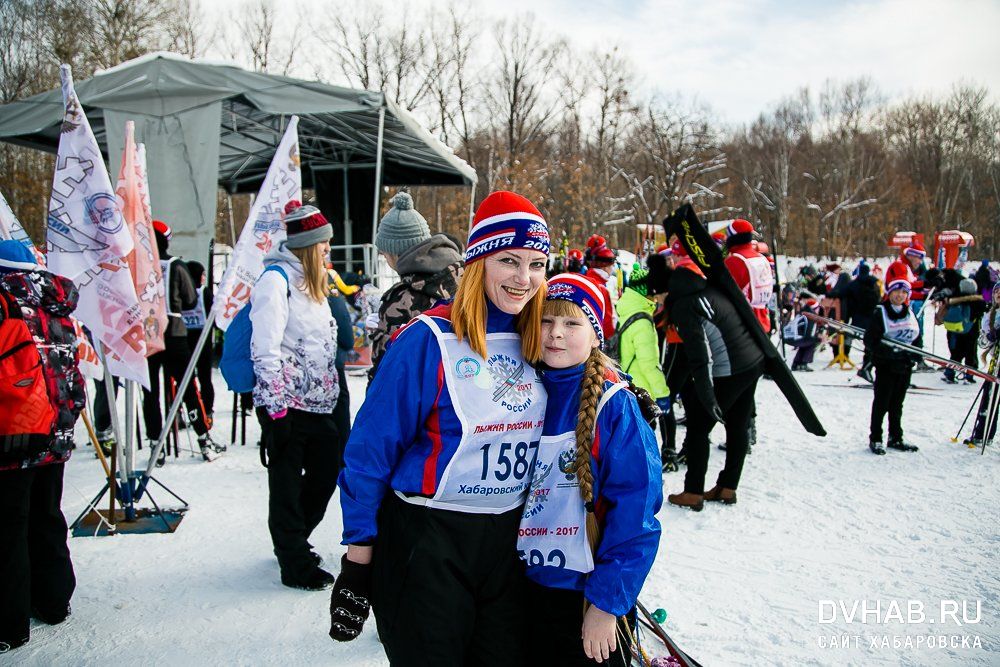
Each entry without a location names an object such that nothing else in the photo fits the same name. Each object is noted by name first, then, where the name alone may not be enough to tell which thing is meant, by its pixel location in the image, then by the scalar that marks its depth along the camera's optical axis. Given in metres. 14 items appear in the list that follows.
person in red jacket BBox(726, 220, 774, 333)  5.61
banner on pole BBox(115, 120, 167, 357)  4.25
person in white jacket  3.28
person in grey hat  2.93
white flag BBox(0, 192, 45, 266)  4.18
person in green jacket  5.05
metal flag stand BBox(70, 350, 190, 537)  4.20
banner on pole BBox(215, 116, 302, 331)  4.57
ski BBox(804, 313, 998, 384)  6.05
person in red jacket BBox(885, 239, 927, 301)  6.76
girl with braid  1.64
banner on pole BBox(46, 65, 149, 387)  3.69
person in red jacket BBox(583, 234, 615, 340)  6.55
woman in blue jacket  1.63
